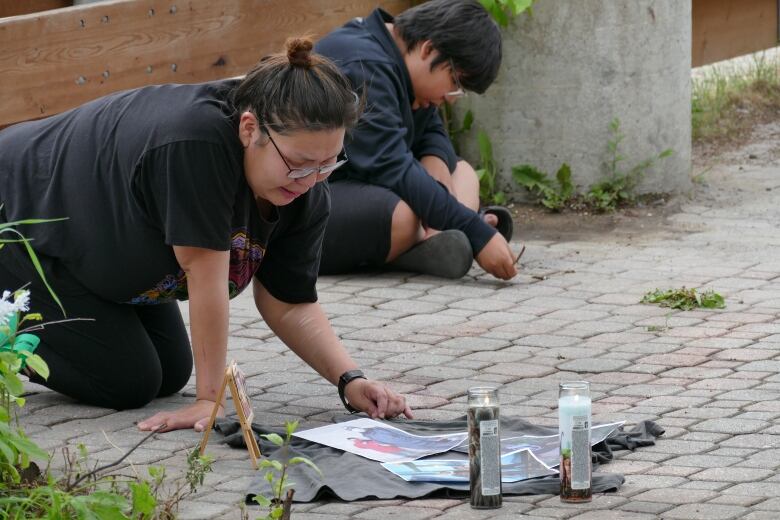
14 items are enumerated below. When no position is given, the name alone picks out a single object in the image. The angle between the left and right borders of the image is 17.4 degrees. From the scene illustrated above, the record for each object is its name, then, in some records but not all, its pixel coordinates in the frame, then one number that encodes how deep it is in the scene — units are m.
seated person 10.48
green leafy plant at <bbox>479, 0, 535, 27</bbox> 12.54
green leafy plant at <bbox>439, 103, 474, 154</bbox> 13.34
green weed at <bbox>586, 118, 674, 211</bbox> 13.03
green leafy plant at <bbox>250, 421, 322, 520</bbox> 5.19
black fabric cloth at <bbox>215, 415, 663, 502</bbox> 6.23
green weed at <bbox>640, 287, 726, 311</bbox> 9.97
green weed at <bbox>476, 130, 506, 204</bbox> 13.26
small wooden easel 6.36
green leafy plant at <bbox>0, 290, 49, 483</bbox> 5.11
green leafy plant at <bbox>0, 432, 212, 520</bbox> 5.19
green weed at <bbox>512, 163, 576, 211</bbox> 13.11
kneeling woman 6.60
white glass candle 5.89
